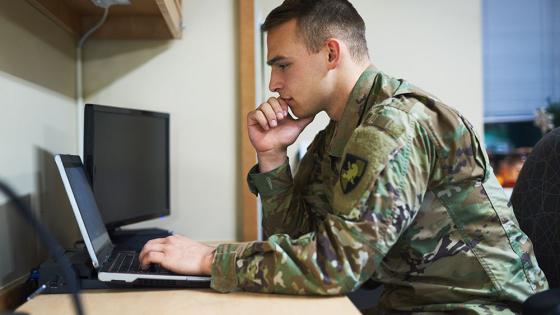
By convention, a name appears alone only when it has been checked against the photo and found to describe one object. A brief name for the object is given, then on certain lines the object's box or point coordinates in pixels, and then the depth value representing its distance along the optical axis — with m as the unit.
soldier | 0.82
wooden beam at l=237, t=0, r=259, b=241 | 1.81
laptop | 0.91
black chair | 1.08
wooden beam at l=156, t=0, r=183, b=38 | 1.38
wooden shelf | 1.59
